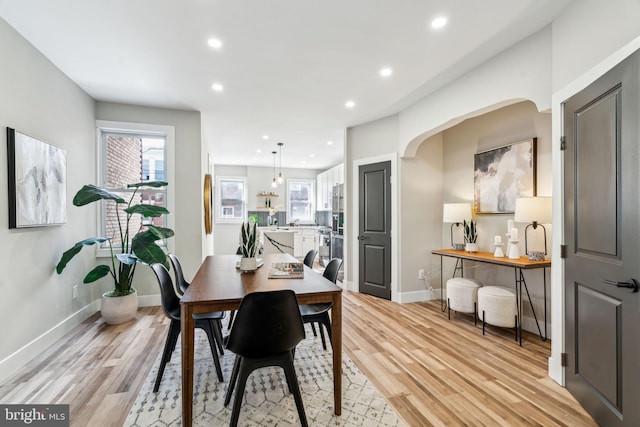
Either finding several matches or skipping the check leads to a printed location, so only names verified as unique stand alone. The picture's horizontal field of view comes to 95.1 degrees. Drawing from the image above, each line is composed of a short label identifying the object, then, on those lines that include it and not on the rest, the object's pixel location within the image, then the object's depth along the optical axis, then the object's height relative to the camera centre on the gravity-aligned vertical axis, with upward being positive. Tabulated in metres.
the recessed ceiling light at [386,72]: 2.95 +1.45
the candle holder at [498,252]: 3.25 -0.43
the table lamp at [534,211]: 2.81 +0.02
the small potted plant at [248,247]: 2.42 -0.28
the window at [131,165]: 3.88 +0.68
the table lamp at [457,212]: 3.69 +0.02
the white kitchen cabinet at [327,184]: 7.22 +0.80
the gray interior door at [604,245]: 1.47 -0.19
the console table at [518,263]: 2.80 -0.50
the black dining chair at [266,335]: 1.53 -0.66
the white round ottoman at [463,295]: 3.38 -0.96
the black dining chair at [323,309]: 2.27 -0.77
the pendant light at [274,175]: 8.06 +1.14
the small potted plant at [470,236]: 3.64 -0.29
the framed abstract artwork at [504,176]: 3.19 +0.44
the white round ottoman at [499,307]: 2.98 -0.98
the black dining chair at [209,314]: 2.16 -0.74
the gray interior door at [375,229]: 4.40 -0.25
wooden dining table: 1.60 -0.48
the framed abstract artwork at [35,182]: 2.31 +0.29
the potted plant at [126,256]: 3.03 -0.46
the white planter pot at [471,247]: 3.63 -0.42
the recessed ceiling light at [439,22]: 2.16 +1.44
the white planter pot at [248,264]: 2.41 -0.41
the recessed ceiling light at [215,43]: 2.42 +1.44
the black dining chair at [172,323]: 2.07 -0.78
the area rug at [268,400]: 1.77 -1.25
